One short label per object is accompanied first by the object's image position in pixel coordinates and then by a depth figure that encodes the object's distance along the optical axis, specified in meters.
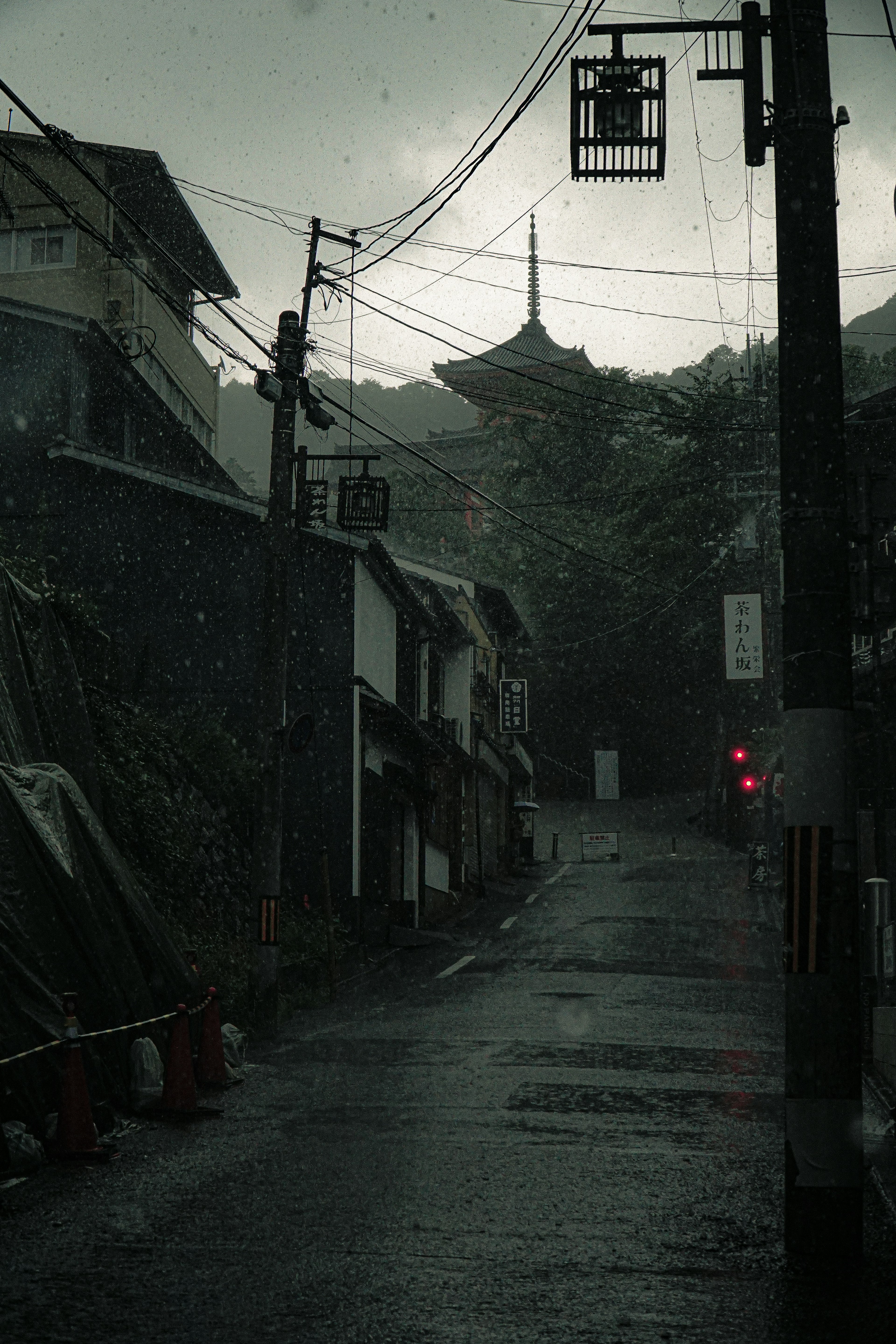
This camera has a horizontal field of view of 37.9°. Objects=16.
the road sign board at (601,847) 49.94
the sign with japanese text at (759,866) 35.25
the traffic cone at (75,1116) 8.17
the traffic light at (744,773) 37.53
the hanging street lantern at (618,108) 8.04
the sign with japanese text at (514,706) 45.97
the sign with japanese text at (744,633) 36.22
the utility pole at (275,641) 15.52
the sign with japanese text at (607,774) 65.62
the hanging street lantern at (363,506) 22.23
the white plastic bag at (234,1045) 11.80
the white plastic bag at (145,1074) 9.85
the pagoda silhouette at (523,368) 61.94
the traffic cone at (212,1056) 11.10
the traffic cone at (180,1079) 9.73
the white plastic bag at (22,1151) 7.83
